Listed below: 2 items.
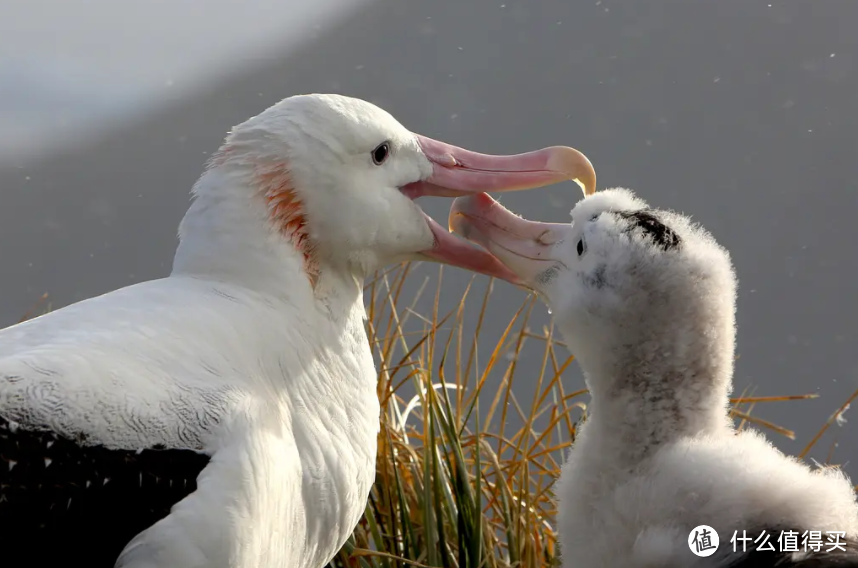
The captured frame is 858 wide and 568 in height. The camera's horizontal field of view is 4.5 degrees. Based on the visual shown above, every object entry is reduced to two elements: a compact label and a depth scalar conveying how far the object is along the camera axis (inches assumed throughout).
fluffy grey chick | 367.3
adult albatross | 366.7
